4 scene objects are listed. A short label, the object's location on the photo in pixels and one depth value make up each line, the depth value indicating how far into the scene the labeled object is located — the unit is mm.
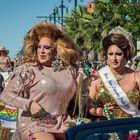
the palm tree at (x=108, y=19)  19310
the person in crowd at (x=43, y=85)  3133
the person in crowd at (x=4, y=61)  9283
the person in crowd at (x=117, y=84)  3386
